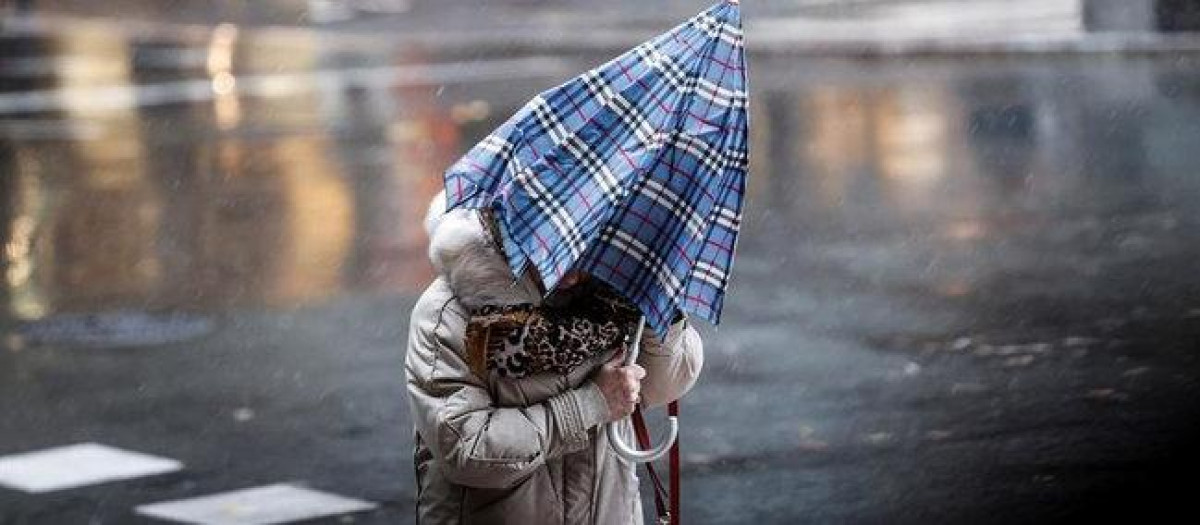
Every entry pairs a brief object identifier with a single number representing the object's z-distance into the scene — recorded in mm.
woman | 10102
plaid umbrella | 9906
